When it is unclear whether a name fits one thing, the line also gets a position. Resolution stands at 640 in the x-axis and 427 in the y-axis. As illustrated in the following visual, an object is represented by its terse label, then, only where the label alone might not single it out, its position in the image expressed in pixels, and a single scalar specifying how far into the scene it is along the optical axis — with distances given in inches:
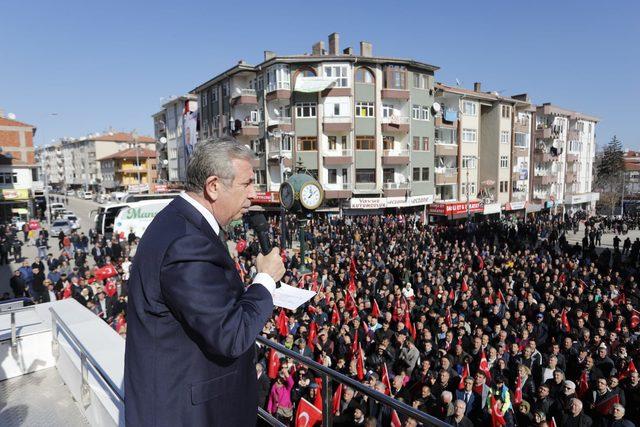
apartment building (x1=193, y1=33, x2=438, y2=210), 1432.1
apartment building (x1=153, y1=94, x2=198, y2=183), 2246.6
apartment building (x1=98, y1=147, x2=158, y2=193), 3056.1
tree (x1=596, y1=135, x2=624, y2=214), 2942.9
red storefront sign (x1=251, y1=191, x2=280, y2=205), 1427.2
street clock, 495.2
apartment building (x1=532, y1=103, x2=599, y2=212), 2119.8
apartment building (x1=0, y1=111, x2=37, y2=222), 1770.4
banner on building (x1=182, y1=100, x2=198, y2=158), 1916.8
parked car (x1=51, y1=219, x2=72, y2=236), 1211.9
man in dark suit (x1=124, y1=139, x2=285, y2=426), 60.4
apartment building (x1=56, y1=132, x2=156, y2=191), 3540.8
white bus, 1059.5
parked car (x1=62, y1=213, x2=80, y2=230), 1268.3
